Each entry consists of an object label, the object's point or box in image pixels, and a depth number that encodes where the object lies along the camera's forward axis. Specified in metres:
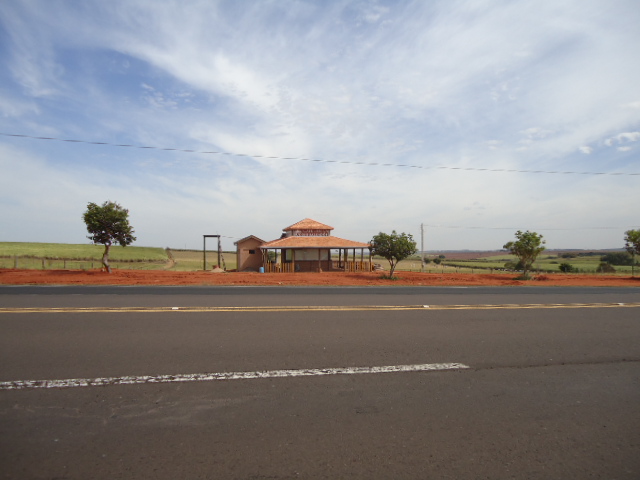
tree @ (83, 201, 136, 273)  24.62
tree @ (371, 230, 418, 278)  25.28
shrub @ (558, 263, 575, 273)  43.57
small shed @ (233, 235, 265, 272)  34.84
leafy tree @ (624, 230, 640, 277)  26.94
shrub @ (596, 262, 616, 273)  40.23
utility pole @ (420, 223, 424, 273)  48.09
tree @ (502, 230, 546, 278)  26.09
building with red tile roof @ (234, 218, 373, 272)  31.77
